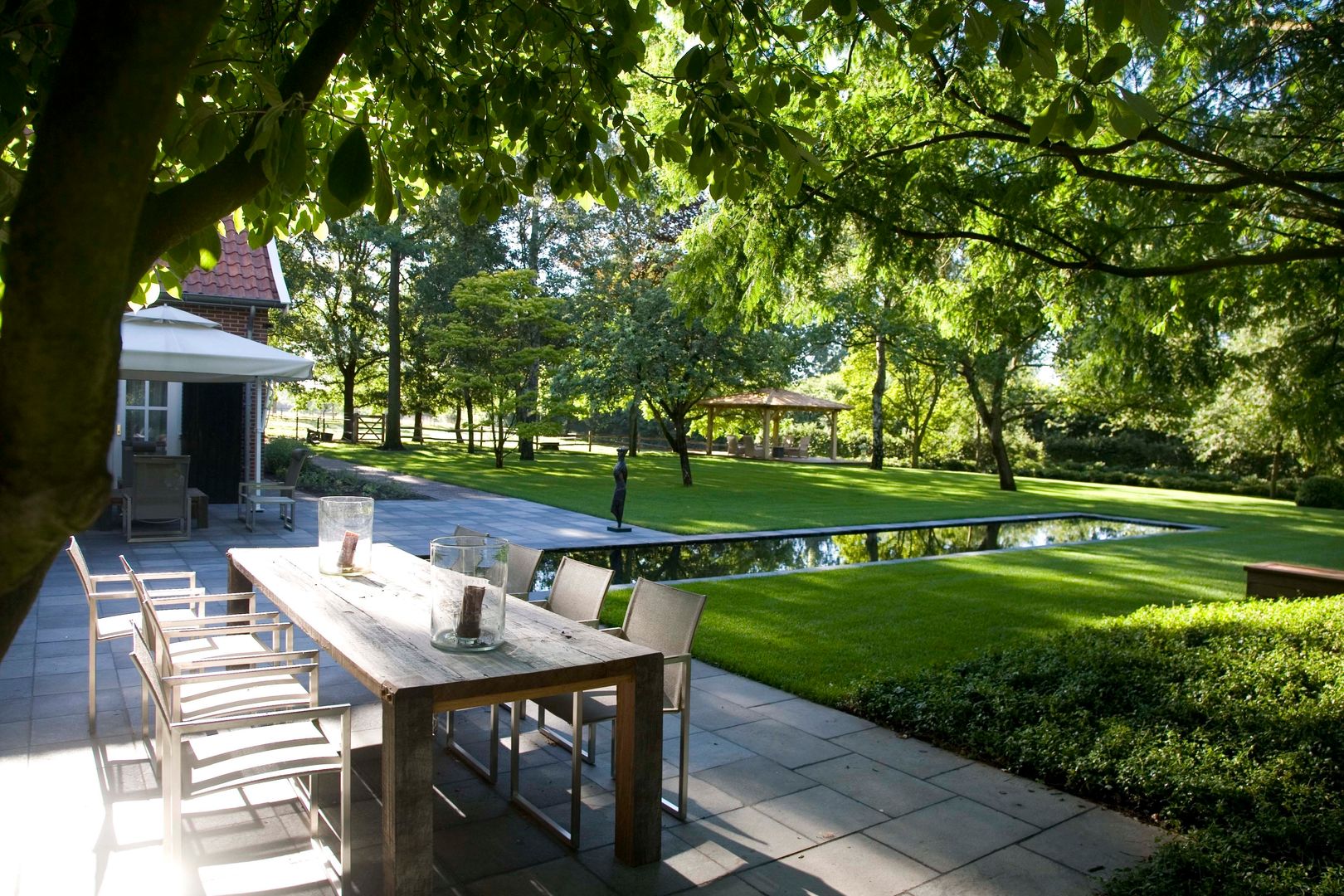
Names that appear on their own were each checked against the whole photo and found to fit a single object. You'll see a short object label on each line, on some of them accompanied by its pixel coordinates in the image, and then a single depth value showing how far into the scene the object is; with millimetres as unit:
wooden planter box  8117
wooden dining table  2818
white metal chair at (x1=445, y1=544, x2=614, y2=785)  4270
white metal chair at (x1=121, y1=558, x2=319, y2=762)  3412
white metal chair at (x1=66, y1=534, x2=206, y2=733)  4445
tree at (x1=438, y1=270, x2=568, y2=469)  22594
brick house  12500
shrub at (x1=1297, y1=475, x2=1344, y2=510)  23344
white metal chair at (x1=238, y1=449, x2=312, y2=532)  11055
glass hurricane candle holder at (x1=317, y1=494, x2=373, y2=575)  4617
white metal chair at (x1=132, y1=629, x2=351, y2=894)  2955
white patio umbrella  9062
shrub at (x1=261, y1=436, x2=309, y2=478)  18222
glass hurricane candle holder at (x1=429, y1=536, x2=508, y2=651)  3316
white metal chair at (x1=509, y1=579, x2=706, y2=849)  3662
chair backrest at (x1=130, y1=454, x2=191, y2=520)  9852
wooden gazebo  32438
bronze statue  12484
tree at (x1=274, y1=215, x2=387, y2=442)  31906
